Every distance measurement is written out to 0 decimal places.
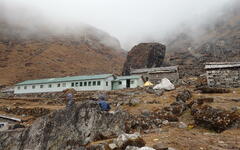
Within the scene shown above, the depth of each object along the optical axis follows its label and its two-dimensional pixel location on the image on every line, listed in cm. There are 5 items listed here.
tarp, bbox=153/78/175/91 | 3522
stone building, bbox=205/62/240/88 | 2839
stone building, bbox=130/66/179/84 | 5241
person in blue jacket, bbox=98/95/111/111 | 1432
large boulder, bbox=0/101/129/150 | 1284
